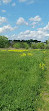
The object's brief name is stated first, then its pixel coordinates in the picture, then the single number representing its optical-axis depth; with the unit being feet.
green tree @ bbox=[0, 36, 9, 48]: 146.04
